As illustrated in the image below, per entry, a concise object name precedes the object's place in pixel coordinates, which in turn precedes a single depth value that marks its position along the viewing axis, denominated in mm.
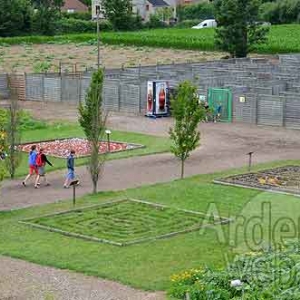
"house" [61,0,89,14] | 148750
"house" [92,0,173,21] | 143375
